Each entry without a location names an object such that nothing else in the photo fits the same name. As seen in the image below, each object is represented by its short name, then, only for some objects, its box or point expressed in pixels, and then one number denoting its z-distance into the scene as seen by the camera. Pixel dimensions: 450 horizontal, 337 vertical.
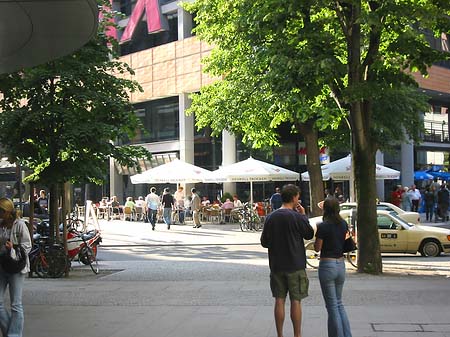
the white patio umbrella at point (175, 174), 30.19
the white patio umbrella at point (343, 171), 27.47
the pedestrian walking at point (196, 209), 28.04
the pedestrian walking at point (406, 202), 30.14
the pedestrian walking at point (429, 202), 30.17
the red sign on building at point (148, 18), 42.53
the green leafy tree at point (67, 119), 13.13
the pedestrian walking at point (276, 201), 25.54
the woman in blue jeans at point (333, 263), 6.40
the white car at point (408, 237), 16.42
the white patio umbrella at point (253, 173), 27.01
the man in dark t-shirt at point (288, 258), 6.46
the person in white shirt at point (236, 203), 30.30
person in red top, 29.02
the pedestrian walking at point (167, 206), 27.58
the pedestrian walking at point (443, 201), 28.95
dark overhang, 7.97
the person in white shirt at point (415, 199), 30.45
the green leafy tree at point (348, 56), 11.73
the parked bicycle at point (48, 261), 13.55
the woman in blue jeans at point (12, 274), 6.59
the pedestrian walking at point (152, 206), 27.47
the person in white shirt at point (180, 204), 31.06
